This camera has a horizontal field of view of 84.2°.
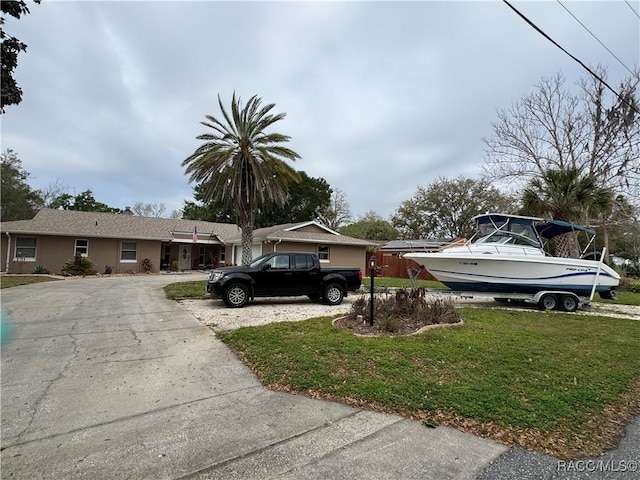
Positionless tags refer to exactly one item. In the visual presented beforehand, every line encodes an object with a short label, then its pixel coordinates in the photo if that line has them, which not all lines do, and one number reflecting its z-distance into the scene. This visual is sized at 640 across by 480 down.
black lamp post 7.31
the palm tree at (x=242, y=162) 16.34
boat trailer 11.27
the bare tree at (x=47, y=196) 41.81
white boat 10.97
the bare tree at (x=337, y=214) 45.85
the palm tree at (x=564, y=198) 15.62
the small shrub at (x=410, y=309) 7.64
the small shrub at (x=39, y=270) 19.72
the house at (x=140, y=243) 20.41
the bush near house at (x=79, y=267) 20.09
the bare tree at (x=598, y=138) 21.27
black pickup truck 10.38
